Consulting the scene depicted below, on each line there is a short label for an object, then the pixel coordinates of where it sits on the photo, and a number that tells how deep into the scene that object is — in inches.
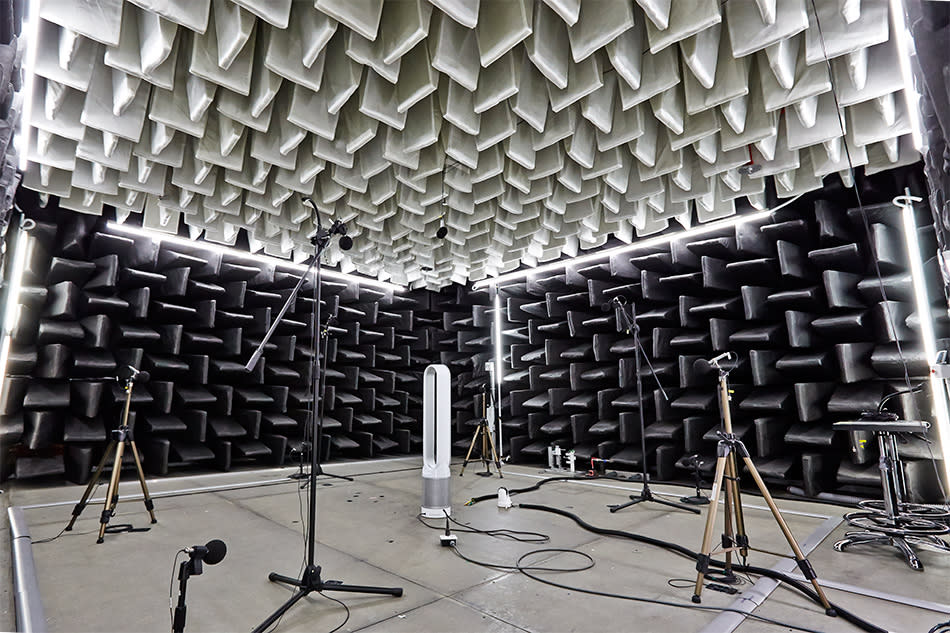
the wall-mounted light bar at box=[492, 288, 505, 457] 266.8
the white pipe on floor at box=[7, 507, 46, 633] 68.9
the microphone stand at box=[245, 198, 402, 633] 80.3
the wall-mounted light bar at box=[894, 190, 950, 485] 135.1
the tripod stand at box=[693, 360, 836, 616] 75.6
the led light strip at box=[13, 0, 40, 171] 95.2
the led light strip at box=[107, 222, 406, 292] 197.5
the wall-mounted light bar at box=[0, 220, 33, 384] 159.9
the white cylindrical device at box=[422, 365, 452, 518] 139.8
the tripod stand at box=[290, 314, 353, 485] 176.8
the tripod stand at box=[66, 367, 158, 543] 114.0
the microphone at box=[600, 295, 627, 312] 161.1
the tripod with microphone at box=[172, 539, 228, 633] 46.7
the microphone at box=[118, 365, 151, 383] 120.6
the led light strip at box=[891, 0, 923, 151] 97.2
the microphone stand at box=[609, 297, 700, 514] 151.5
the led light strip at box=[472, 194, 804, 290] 184.9
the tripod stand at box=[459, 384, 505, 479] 220.0
